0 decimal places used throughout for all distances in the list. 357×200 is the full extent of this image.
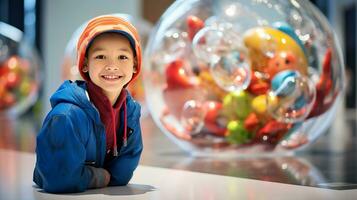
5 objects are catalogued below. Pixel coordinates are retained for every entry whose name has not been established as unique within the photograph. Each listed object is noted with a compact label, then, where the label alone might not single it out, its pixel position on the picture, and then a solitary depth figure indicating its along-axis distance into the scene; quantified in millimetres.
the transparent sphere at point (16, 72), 5641
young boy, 1729
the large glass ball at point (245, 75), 2595
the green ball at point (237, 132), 2707
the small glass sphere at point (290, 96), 2543
